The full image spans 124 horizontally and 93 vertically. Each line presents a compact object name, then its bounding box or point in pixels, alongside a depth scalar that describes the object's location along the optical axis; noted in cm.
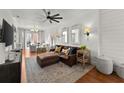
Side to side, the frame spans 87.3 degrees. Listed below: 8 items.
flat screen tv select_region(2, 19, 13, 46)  140
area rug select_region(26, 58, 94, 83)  187
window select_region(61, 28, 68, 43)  433
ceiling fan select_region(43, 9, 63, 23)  284
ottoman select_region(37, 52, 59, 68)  271
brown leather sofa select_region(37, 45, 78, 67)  273
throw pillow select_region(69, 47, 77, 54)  306
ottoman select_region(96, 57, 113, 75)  205
